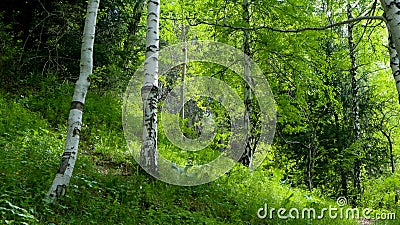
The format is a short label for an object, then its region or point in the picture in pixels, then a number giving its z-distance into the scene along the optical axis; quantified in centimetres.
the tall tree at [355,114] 1299
